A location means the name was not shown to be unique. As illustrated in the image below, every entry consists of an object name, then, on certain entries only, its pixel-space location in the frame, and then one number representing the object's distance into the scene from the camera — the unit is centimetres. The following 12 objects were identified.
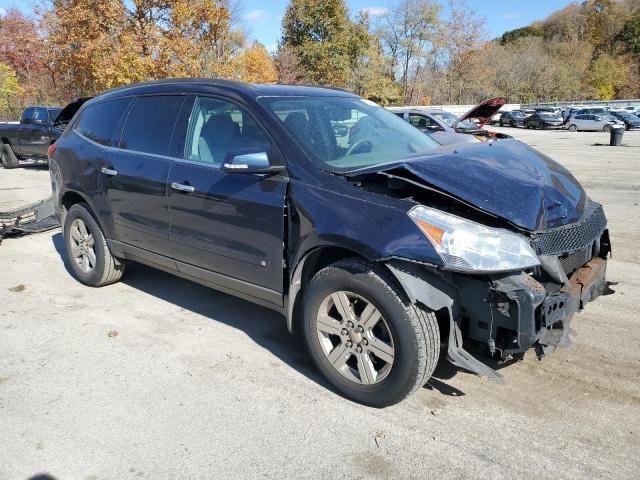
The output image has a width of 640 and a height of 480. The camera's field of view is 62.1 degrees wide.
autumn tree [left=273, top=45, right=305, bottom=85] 3722
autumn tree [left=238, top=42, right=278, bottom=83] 2844
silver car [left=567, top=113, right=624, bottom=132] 3428
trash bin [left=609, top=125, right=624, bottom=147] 2289
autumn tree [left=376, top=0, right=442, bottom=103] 4800
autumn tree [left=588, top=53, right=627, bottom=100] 6606
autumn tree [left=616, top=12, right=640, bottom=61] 6994
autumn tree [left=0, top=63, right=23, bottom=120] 3178
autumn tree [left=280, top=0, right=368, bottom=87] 3656
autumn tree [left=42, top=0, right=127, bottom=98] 1895
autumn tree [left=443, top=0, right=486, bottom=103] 5191
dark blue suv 279
